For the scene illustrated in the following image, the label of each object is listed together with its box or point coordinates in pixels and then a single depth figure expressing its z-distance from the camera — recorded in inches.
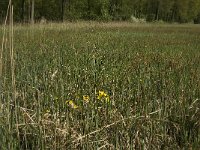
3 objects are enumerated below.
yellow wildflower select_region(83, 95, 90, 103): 127.3
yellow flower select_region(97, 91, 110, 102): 130.1
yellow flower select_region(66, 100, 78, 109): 124.8
